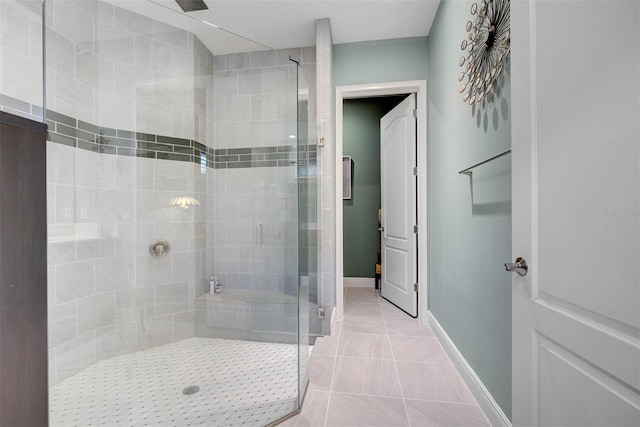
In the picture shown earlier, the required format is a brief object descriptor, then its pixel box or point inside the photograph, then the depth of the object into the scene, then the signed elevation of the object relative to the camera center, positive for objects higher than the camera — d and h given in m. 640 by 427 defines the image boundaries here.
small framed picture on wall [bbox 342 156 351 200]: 3.86 +0.53
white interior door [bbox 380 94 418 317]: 2.63 +0.07
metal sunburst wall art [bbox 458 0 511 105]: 1.20 +0.85
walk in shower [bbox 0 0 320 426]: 1.43 +0.01
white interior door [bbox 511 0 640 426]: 0.58 +0.01
